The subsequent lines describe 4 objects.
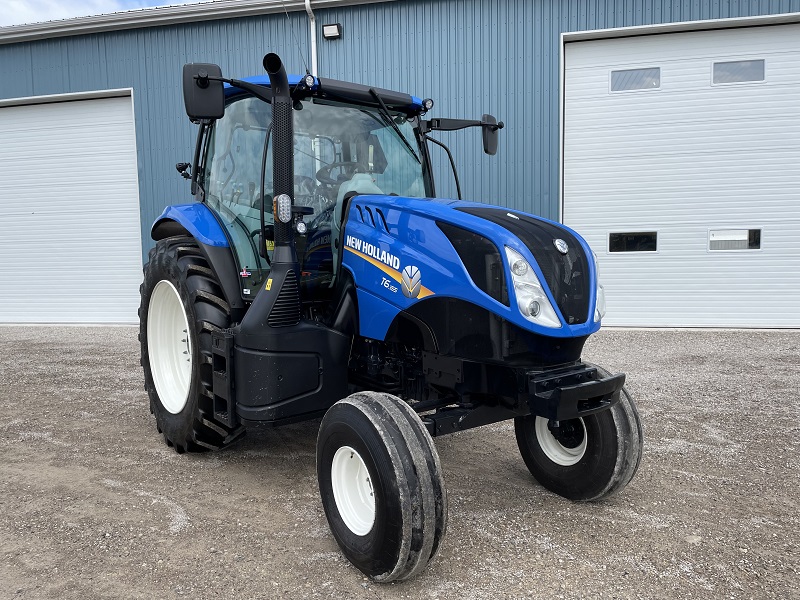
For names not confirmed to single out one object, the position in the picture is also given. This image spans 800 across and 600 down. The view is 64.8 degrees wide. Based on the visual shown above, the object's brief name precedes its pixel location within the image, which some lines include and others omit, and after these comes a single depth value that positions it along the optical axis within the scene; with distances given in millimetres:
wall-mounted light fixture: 8594
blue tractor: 2543
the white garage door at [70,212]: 9695
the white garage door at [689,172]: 8164
